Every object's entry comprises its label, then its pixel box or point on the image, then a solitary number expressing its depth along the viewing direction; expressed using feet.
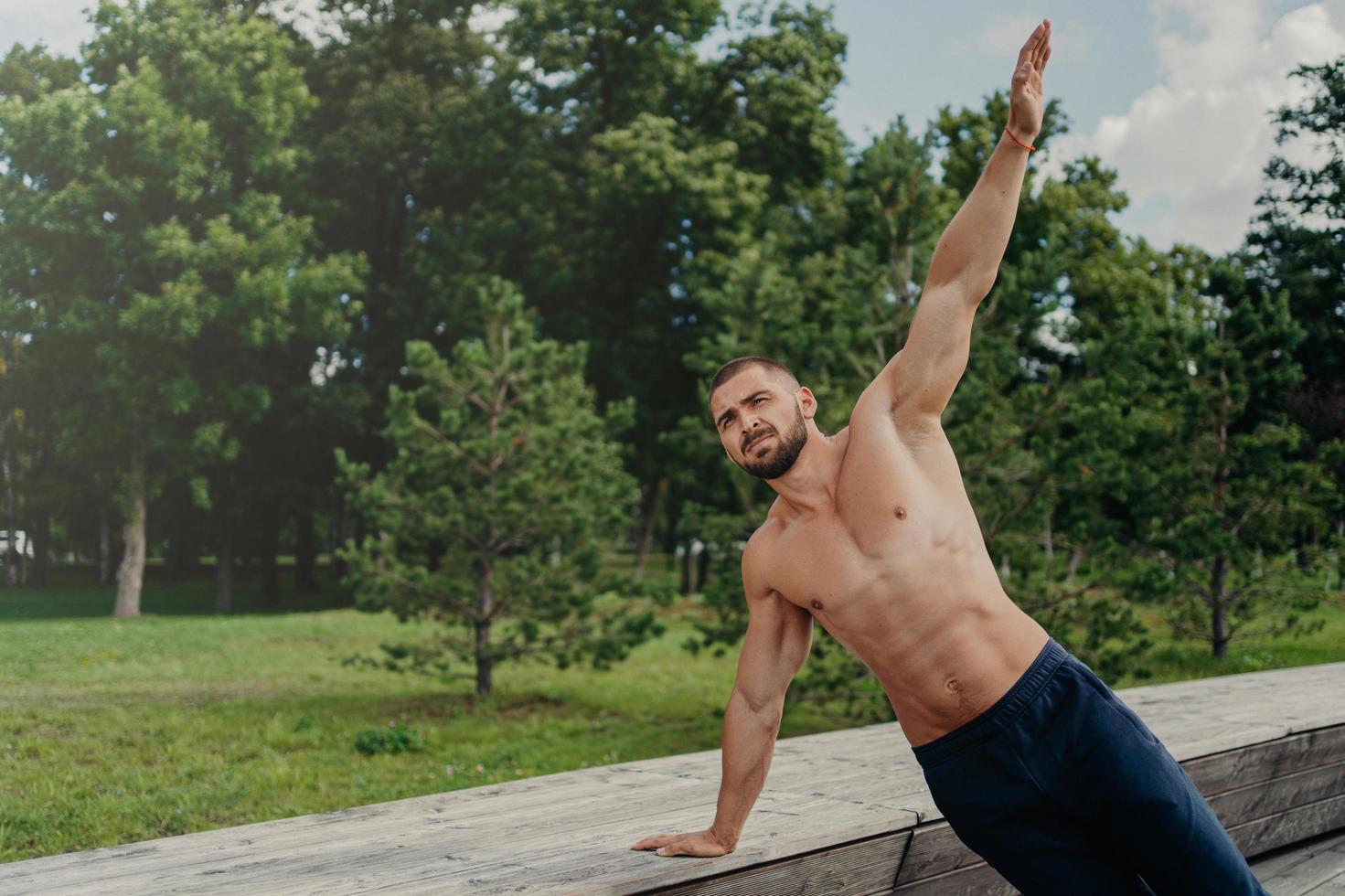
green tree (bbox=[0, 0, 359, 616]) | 27.58
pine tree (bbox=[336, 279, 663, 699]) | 28.32
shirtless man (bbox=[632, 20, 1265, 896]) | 6.00
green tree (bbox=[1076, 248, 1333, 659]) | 35.42
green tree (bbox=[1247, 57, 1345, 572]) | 32.73
